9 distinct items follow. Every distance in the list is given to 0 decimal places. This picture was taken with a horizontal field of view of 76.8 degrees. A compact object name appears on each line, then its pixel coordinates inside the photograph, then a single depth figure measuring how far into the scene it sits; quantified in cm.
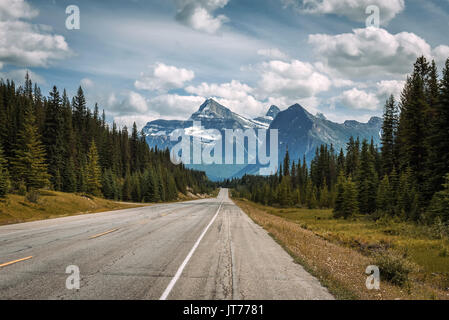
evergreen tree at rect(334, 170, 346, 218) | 4212
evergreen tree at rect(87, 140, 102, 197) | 5978
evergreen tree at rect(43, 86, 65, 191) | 5434
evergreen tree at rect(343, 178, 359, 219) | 4088
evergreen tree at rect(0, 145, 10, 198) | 2687
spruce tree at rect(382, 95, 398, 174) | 4759
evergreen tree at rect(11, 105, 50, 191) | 3959
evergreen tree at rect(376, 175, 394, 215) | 3591
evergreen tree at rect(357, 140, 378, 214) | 4331
